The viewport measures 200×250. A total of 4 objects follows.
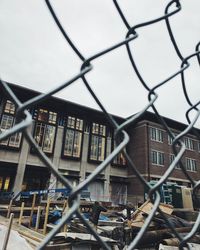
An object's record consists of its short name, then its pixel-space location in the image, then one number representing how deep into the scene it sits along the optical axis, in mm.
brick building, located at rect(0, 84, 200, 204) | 19047
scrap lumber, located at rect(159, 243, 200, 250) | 3661
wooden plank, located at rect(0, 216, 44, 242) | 6034
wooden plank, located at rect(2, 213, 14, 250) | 4353
